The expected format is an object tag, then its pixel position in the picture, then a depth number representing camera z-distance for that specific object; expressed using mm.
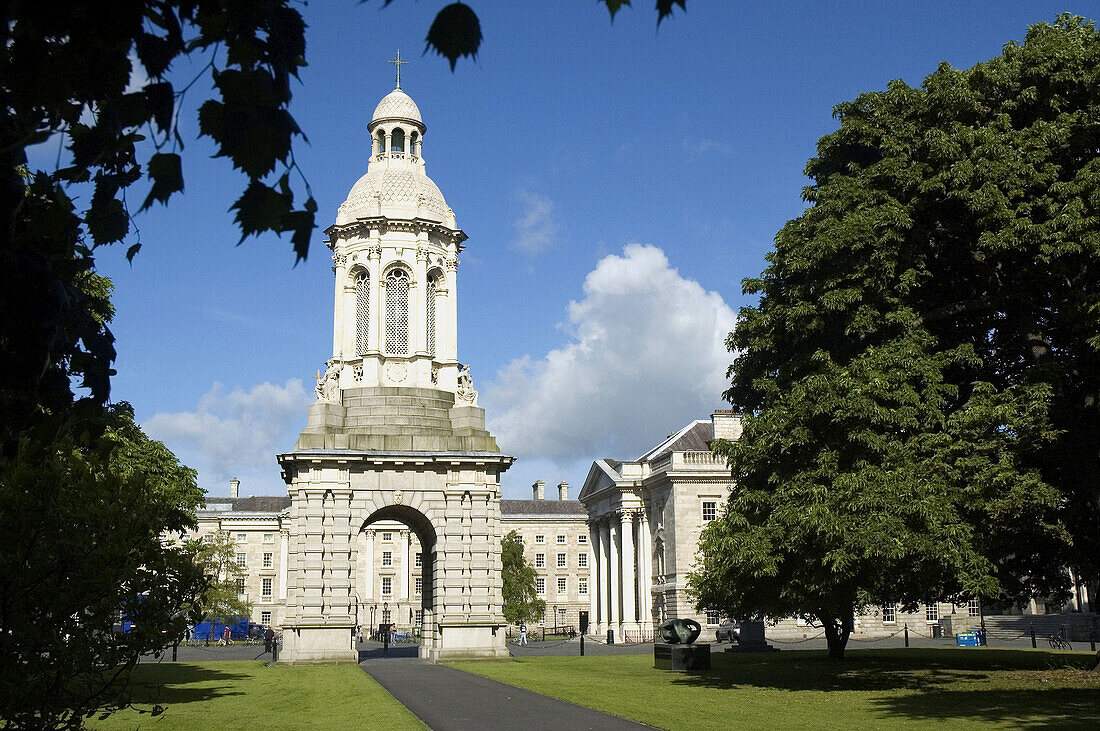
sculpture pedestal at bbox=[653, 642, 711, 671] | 31906
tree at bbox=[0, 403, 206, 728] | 8859
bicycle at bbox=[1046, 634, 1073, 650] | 42181
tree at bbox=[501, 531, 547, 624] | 70250
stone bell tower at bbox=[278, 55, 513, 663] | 36312
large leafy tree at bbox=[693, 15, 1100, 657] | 22094
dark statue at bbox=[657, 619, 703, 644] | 33156
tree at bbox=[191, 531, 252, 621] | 52994
